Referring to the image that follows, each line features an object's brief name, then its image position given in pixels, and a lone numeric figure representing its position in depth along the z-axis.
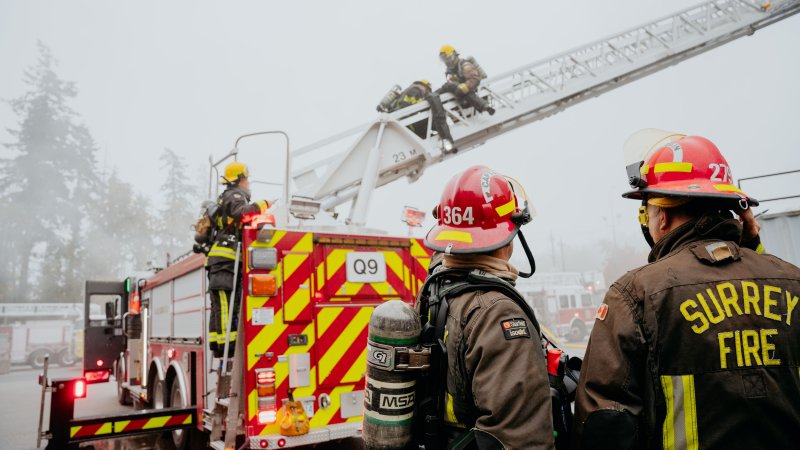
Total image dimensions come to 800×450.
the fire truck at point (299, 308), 4.12
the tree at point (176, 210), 39.03
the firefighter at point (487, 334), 1.46
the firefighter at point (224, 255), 4.57
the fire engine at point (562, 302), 23.45
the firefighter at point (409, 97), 6.80
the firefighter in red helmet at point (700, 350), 1.44
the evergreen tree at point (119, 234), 34.91
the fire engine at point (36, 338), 21.52
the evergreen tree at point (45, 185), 32.12
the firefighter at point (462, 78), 6.95
